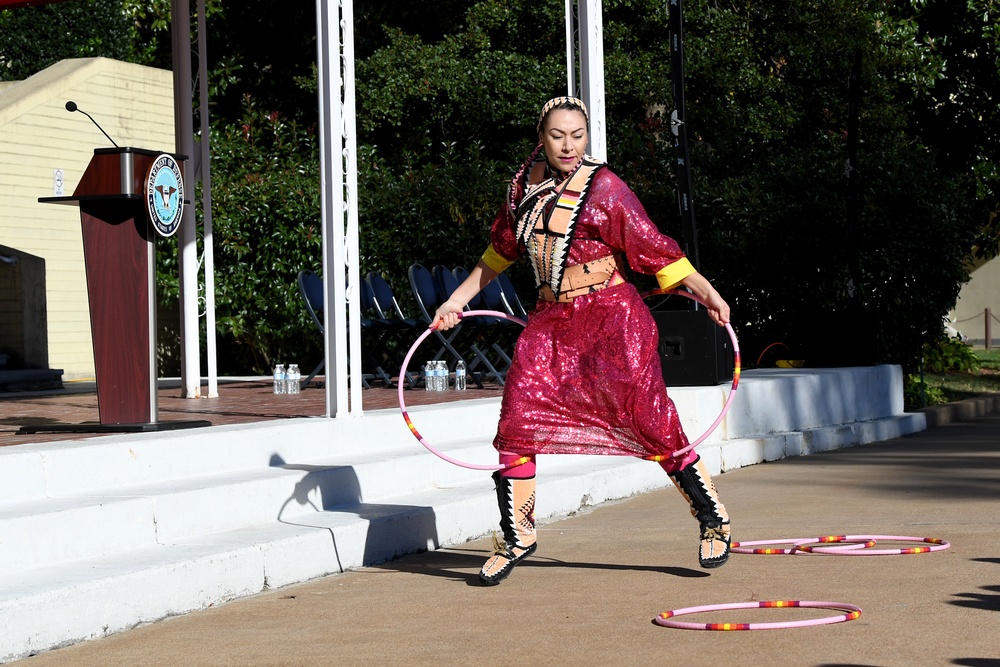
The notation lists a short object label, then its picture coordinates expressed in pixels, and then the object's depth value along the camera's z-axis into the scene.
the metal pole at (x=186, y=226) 11.30
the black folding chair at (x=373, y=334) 12.15
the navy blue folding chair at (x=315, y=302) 12.06
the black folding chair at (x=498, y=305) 13.16
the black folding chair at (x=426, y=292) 12.42
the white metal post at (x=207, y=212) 11.27
